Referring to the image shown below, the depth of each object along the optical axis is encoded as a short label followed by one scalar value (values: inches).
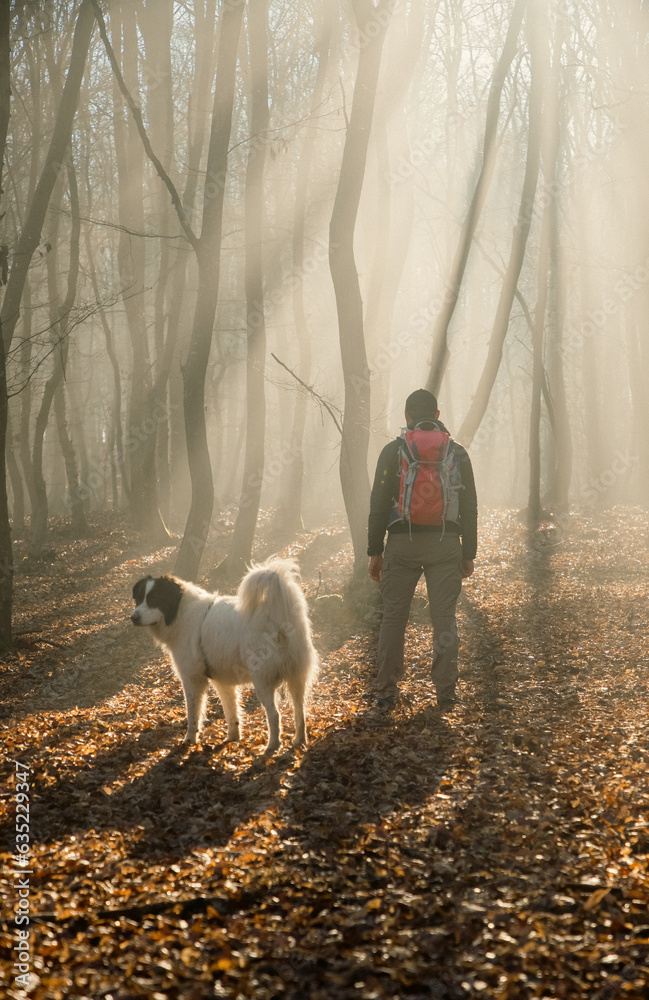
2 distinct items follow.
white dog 253.0
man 284.0
